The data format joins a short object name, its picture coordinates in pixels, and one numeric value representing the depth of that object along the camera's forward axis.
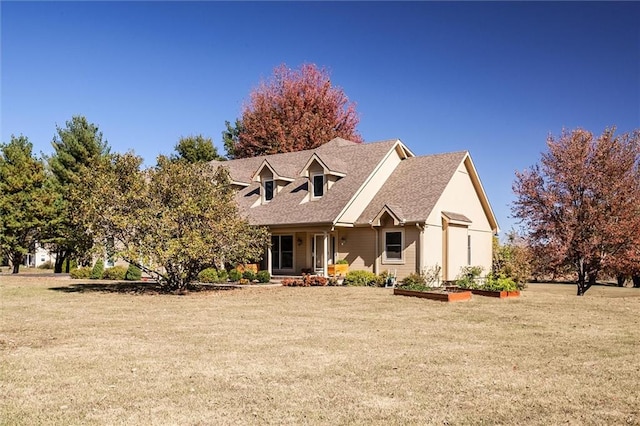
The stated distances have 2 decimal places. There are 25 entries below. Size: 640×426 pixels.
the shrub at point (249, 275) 27.38
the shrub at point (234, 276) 28.15
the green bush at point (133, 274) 30.95
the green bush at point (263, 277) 27.03
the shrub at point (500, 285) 20.38
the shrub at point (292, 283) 25.31
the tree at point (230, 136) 56.81
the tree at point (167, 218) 21.03
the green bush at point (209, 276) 28.59
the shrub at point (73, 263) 39.78
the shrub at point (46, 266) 57.69
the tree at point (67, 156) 39.41
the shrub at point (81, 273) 33.09
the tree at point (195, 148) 49.59
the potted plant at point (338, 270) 27.09
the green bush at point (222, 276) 28.61
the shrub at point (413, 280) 22.64
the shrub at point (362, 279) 25.48
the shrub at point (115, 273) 31.84
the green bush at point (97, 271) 32.38
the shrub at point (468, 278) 21.27
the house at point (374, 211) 26.69
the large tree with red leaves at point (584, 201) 25.38
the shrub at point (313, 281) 25.14
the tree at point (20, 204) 37.75
